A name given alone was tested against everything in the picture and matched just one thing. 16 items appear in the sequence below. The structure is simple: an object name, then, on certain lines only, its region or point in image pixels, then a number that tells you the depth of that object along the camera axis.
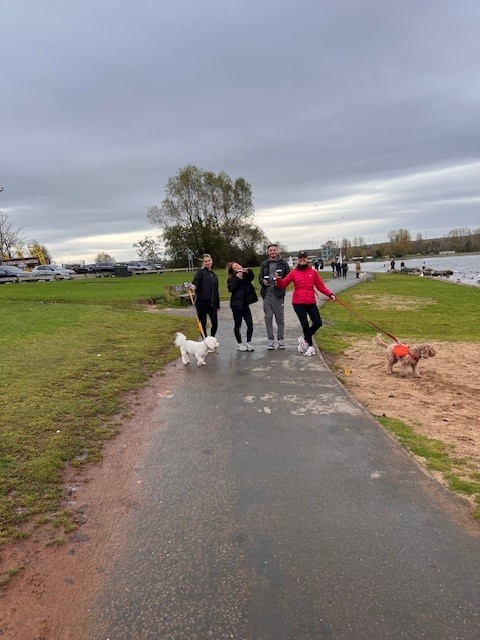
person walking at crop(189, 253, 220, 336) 8.82
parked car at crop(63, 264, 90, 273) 66.28
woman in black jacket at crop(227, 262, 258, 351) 8.91
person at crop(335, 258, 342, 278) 42.30
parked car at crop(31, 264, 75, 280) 49.62
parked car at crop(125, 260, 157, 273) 62.00
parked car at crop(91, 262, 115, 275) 58.24
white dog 8.06
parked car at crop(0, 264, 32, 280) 44.16
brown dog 7.41
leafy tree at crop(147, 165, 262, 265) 61.88
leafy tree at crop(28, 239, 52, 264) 88.20
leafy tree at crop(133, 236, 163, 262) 72.17
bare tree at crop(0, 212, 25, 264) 76.06
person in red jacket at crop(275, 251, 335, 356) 8.46
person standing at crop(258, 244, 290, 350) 8.70
